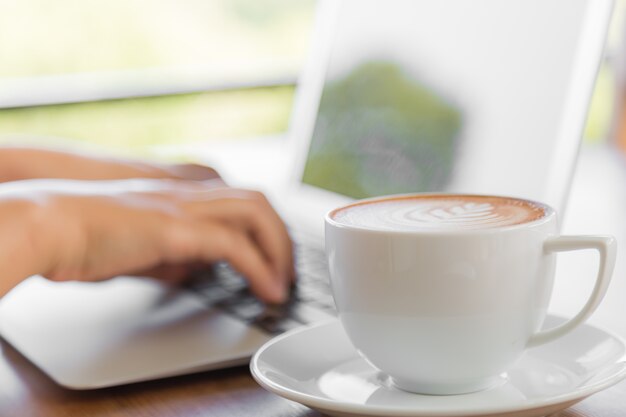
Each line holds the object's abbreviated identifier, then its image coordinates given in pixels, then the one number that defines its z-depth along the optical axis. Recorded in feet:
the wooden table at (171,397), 2.48
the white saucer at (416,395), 2.28
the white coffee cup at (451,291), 2.33
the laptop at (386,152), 2.79
